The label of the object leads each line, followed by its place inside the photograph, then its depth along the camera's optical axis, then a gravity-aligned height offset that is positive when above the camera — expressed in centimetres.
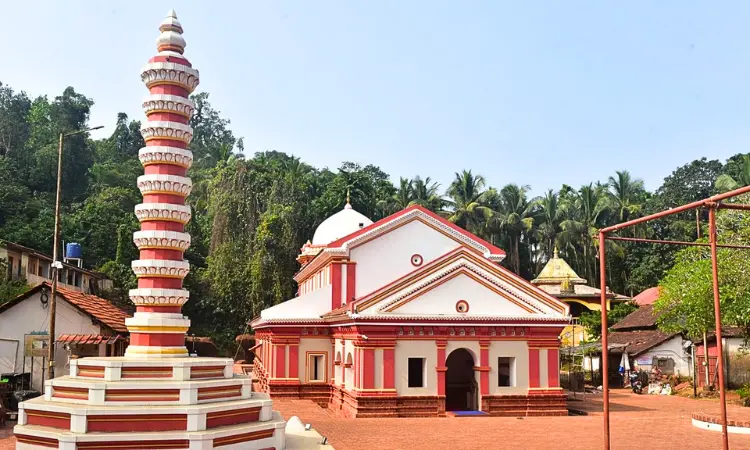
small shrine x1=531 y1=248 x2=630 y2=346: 5219 +271
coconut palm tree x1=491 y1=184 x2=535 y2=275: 6075 +916
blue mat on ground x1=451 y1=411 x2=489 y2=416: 2328 -274
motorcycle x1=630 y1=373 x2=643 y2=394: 3419 -268
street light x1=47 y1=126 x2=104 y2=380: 1981 +110
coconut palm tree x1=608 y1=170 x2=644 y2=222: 6110 +1154
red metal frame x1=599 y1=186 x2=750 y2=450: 1054 +113
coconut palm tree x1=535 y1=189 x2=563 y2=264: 6212 +925
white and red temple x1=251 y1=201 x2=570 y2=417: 2302 -46
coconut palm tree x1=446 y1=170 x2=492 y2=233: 6088 +1043
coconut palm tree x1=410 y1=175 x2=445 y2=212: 6181 +1130
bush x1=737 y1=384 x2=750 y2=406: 2672 -250
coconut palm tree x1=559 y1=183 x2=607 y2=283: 6019 +851
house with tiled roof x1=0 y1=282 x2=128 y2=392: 2361 -13
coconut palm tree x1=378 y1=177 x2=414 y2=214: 6103 +1070
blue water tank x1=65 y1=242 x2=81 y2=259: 3938 +405
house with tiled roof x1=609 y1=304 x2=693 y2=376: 3569 -120
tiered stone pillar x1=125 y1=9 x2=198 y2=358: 1388 +228
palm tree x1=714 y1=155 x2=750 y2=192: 5173 +1067
